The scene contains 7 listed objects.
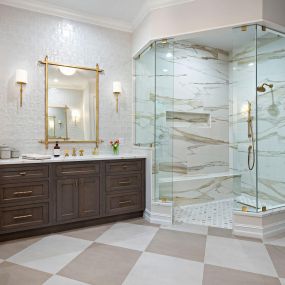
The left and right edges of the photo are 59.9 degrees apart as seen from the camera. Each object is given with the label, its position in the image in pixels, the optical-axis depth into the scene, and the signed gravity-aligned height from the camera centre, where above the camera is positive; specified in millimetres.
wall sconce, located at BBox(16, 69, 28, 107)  3135 +776
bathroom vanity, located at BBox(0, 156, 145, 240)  2752 -690
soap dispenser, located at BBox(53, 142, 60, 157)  3357 -186
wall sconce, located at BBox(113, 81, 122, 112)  3806 +769
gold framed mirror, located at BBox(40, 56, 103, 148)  3434 +493
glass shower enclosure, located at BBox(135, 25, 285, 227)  3119 +269
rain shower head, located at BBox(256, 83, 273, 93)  3099 +645
